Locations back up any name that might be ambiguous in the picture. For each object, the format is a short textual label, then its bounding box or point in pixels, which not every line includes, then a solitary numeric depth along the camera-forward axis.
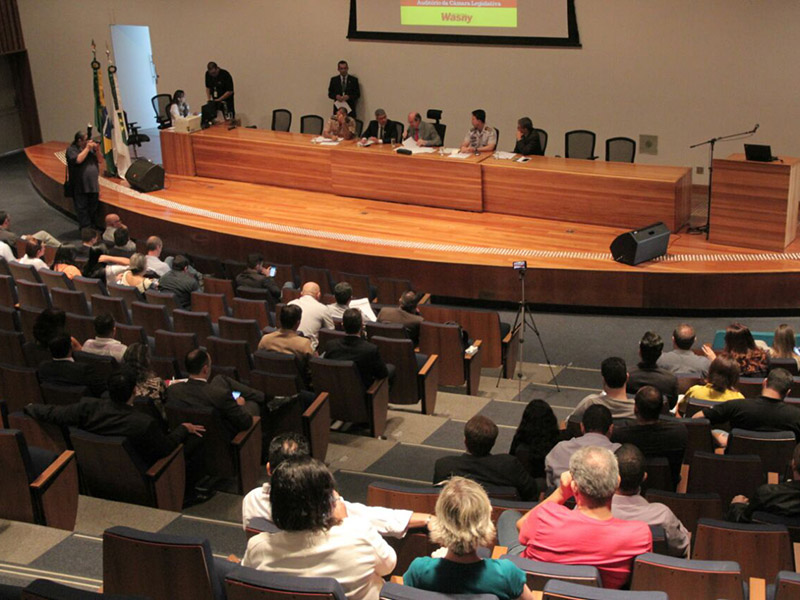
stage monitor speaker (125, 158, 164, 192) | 9.98
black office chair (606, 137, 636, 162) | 8.90
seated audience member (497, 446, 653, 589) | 2.85
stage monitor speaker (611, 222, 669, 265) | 7.22
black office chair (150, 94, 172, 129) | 12.55
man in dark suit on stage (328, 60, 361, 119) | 11.39
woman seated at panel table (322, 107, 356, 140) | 10.03
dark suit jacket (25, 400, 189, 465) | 3.94
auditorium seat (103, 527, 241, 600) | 2.73
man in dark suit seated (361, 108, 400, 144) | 9.59
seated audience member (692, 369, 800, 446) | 4.12
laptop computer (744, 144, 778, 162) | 7.15
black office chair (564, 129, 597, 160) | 9.26
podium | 7.14
